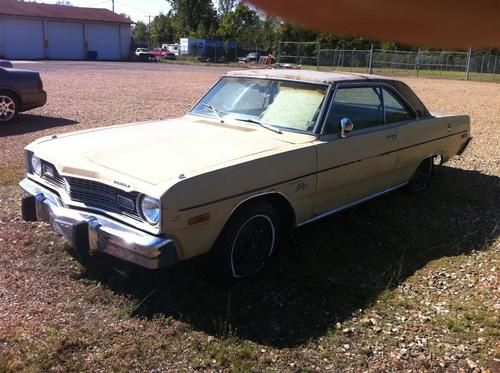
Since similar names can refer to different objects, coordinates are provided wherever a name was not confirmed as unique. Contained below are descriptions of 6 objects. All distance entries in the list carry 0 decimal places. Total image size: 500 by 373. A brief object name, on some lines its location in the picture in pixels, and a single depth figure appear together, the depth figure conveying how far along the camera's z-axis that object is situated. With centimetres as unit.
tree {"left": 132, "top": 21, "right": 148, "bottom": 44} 9169
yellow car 333
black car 964
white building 4594
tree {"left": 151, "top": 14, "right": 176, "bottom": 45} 7838
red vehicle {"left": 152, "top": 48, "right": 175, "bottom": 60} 5830
